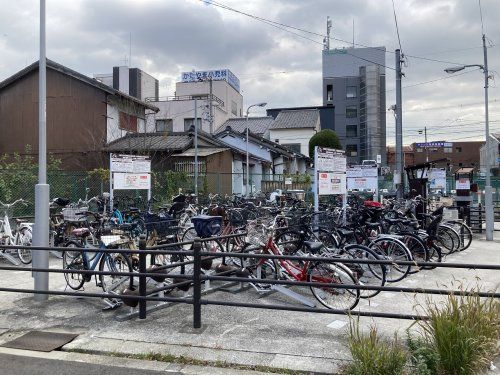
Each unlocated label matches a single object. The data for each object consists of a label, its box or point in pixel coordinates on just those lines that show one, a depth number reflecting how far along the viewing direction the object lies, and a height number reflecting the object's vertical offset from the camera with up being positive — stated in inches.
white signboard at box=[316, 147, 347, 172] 378.1 +28.5
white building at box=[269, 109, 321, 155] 1893.5 +256.9
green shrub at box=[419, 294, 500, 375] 140.6 -44.5
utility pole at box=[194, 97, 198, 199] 692.4 +24.0
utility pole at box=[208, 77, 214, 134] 1627.3 +305.0
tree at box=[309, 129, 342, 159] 1718.8 +205.9
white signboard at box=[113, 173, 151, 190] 490.6 +15.3
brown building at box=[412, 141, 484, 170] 2960.1 +266.3
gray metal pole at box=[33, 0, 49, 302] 240.4 -4.6
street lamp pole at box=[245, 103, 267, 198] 959.2 +86.4
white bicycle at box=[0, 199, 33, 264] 359.3 -32.4
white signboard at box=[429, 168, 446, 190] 835.5 +29.3
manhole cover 178.5 -58.6
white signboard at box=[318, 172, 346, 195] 382.0 +9.3
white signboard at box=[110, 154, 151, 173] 483.5 +34.3
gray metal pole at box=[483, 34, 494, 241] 483.1 -0.1
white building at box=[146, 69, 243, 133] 1763.0 +399.5
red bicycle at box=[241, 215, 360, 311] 223.8 -39.5
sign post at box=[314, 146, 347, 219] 376.2 +18.5
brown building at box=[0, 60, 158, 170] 927.0 +165.6
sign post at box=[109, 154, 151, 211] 484.4 +24.2
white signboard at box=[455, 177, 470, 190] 551.8 +11.0
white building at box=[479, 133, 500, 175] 1763.5 +153.8
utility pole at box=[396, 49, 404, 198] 689.0 +99.3
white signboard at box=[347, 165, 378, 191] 585.3 +21.1
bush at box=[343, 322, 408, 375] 137.9 -49.8
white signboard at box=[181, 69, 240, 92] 2236.7 +589.2
